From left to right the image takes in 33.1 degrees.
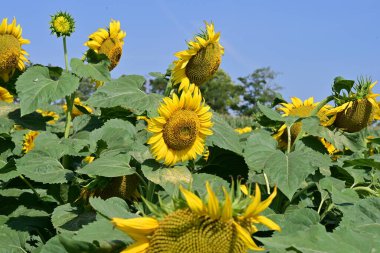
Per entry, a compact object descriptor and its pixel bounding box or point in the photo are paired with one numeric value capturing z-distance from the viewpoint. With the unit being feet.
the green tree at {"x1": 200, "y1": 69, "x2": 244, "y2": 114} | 144.77
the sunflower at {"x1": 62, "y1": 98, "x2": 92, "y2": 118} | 12.70
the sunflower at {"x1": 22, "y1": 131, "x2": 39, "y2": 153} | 11.47
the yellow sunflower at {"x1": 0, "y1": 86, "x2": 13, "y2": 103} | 10.84
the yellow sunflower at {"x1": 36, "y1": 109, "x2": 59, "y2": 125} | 15.10
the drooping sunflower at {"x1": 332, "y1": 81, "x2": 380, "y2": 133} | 9.32
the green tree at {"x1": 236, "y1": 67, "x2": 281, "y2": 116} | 146.88
